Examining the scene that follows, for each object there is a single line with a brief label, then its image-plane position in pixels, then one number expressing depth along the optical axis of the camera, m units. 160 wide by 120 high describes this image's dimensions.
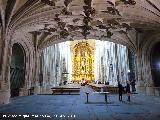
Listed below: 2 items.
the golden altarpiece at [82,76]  31.02
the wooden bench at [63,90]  12.21
